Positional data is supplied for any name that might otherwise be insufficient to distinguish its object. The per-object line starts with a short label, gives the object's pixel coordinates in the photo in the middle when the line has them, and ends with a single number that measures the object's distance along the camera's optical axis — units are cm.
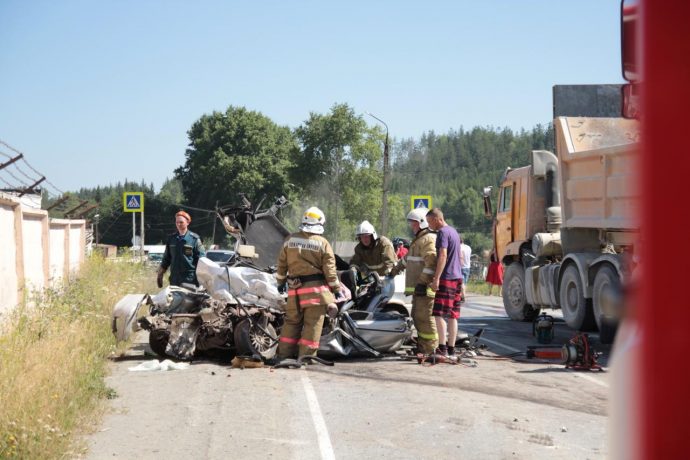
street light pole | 3136
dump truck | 1230
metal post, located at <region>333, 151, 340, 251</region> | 5635
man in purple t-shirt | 1093
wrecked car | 1077
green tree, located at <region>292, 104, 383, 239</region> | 5556
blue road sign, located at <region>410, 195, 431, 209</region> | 2643
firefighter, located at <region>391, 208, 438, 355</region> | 1088
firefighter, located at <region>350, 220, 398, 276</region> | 1208
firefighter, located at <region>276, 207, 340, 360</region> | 1041
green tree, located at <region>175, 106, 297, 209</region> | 6556
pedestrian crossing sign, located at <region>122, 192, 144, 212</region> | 2789
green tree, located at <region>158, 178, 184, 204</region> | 13712
